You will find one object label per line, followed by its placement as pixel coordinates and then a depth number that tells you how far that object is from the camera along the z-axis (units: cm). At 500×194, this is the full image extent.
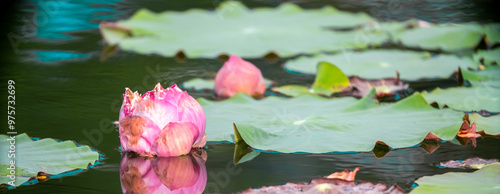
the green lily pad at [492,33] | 707
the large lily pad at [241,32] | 693
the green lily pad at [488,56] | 617
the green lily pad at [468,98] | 456
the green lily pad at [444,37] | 707
